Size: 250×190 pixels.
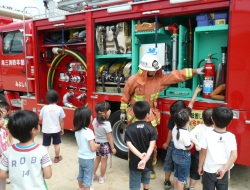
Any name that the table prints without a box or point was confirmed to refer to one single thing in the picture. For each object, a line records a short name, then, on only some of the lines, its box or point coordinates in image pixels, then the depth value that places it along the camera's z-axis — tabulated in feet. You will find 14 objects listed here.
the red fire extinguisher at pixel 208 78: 10.53
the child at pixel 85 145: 8.46
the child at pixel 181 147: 8.35
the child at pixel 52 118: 12.43
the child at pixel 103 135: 10.11
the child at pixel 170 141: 9.76
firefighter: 10.60
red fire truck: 9.46
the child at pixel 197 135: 8.47
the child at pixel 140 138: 7.80
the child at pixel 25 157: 5.73
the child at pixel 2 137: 8.23
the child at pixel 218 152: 6.85
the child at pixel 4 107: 9.46
